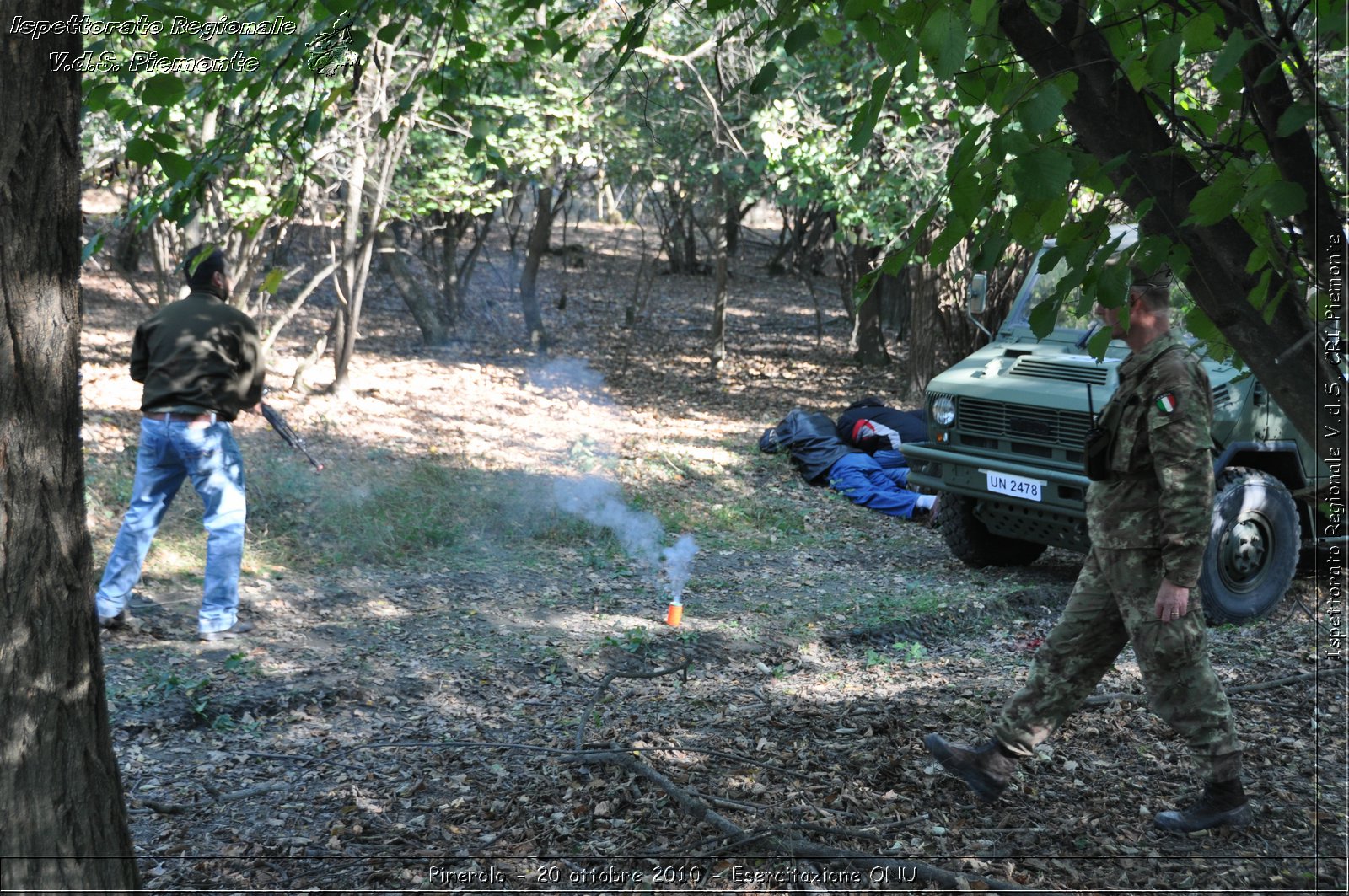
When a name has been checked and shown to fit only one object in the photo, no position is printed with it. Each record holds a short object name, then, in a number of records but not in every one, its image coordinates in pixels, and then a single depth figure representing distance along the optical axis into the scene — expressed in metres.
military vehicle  6.50
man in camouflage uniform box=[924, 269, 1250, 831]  3.67
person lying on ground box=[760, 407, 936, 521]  9.81
